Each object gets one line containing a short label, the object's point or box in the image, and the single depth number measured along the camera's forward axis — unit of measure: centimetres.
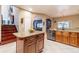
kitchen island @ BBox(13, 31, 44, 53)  145
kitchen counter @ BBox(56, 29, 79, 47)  279
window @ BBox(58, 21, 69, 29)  340
